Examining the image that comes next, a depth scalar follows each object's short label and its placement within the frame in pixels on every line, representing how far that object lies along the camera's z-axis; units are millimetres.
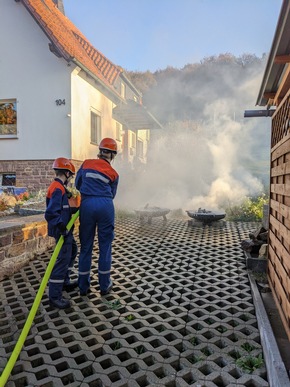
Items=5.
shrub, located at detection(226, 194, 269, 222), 9258
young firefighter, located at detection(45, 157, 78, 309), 3516
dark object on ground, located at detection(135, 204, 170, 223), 8188
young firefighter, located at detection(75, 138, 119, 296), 3883
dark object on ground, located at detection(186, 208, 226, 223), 7758
